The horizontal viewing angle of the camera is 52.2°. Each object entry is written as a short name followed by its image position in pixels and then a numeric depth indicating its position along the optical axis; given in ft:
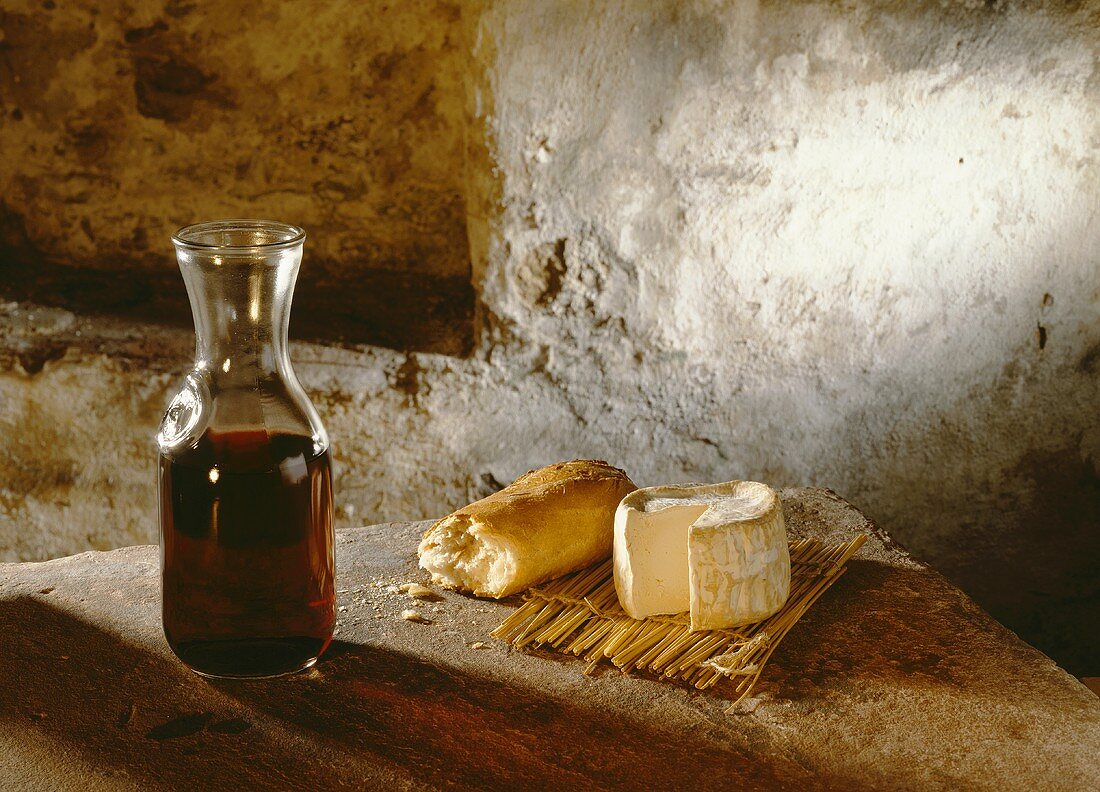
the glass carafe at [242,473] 3.07
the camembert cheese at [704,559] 3.41
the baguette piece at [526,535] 3.70
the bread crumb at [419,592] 3.81
